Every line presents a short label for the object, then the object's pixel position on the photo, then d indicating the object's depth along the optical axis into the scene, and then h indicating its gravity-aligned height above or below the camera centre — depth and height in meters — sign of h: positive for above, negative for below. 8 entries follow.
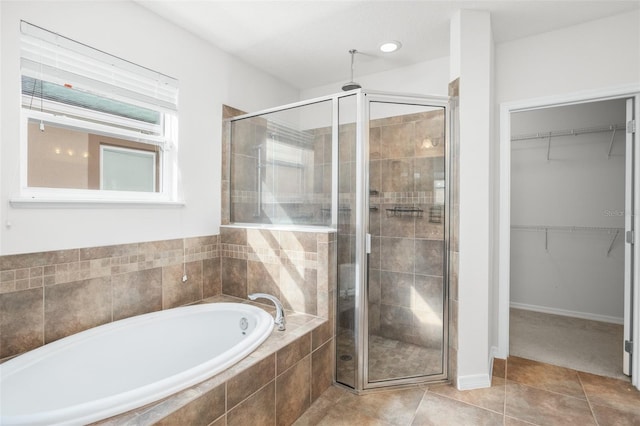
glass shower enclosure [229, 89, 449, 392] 2.18 -0.05
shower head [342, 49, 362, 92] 2.90 +1.12
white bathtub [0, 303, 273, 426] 1.23 -0.79
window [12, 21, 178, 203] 1.76 +0.53
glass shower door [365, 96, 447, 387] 2.21 -0.24
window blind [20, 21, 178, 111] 1.74 +0.85
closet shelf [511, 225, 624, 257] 3.33 -0.19
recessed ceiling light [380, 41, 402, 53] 2.64 +1.37
